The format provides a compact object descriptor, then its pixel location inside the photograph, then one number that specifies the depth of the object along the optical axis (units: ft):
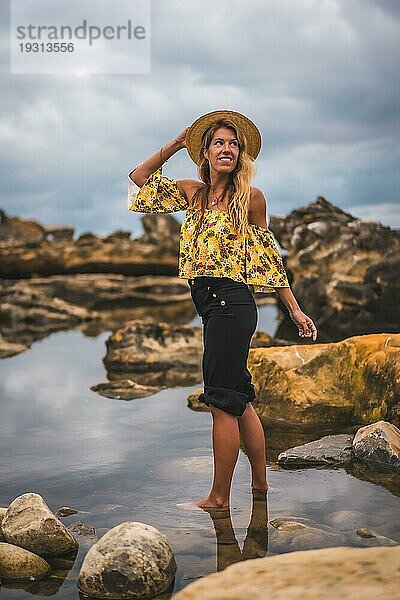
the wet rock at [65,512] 12.63
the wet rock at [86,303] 50.78
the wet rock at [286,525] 11.64
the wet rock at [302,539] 10.99
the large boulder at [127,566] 9.68
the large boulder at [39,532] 10.93
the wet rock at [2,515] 11.39
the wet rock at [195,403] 21.66
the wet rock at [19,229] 110.01
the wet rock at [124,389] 23.70
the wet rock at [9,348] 34.74
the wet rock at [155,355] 27.35
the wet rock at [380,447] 15.07
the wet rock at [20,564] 10.28
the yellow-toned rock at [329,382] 18.22
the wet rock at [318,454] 15.58
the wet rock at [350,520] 11.88
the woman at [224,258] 12.83
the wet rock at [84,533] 11.30
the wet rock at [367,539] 11.01
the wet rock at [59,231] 124.34
